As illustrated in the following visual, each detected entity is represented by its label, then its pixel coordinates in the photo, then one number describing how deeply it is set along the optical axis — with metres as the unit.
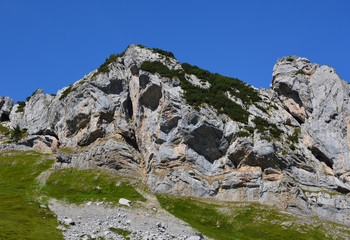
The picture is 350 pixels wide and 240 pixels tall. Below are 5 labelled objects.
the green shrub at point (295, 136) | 76.50
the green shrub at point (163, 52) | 96.65
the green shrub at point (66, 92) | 109.91
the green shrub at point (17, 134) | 113.26
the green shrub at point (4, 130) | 124.85
